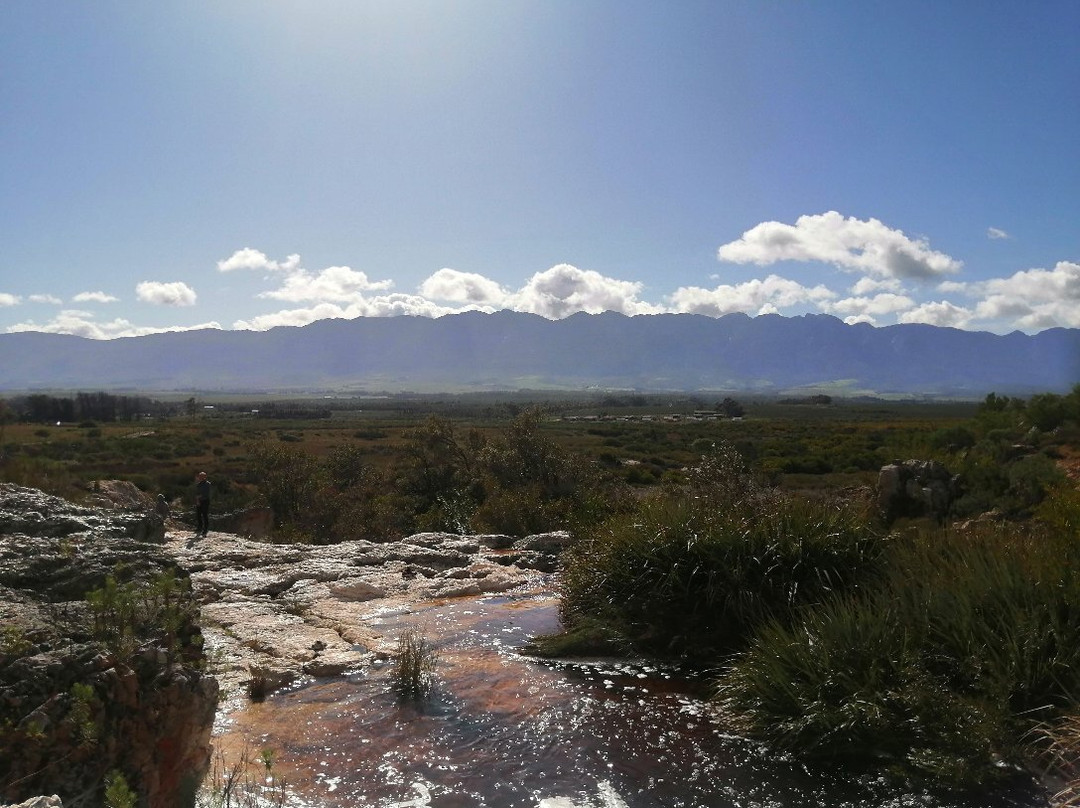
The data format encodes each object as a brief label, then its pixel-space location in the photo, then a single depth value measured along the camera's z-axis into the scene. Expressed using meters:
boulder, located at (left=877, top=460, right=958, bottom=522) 19.70
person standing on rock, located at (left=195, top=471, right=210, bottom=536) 21.03
